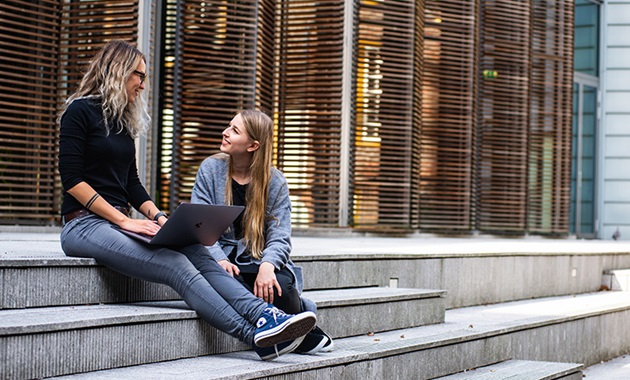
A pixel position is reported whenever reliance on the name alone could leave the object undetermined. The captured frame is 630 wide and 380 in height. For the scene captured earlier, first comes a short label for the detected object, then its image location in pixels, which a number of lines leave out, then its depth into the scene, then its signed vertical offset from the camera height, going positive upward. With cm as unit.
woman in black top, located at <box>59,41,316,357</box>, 395 -15
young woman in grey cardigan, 442 -9
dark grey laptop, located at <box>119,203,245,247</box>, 390 -20
